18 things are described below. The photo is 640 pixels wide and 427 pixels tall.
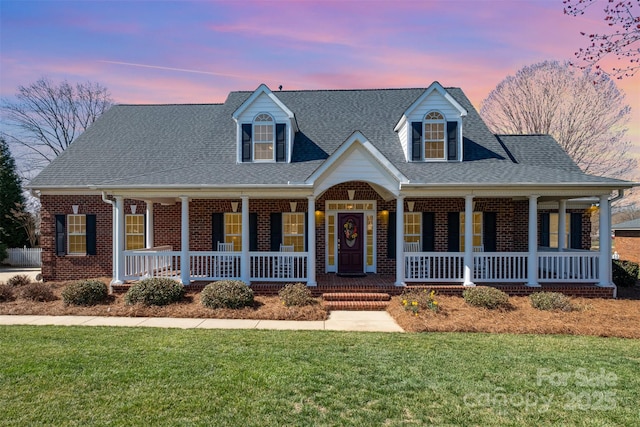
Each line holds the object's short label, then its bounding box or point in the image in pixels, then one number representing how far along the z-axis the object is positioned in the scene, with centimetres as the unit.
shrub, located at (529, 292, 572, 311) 1010
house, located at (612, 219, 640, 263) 2277
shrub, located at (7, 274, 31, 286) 1376
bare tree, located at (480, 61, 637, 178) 2766
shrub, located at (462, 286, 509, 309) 1020
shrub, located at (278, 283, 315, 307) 1035
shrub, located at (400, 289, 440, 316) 983
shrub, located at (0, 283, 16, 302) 1109
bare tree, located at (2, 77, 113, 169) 3147
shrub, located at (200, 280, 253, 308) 1019
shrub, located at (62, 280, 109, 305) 1056
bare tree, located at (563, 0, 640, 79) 601
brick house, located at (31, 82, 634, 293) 1169
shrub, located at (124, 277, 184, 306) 1050
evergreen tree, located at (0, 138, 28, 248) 2566
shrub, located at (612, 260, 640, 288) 1406
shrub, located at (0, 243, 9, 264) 2308
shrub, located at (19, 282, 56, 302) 1110
